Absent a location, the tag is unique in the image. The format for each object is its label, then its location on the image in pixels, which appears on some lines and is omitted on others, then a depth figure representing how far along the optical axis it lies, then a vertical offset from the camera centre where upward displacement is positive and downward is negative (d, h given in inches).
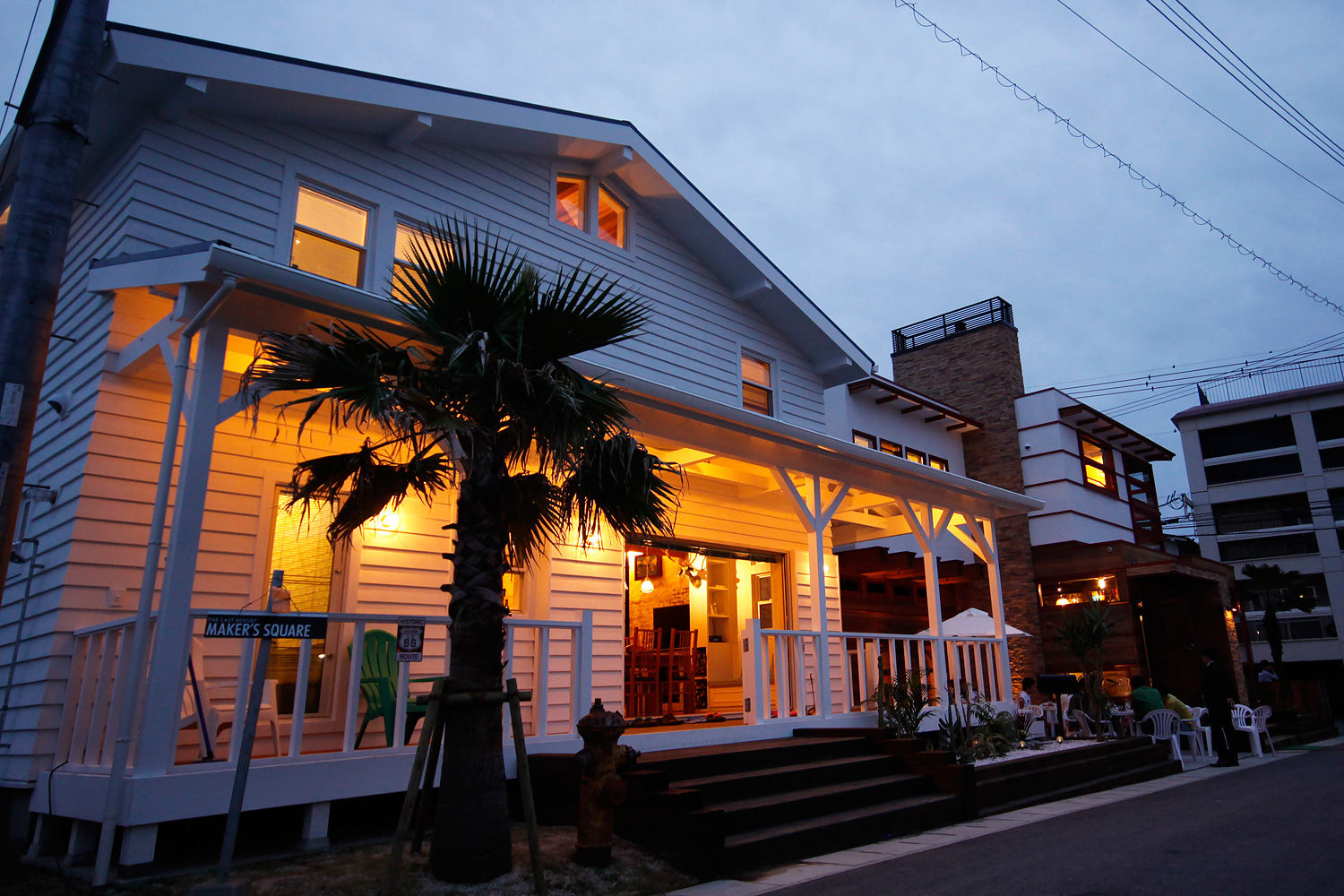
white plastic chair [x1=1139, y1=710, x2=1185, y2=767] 484.7 -24.3
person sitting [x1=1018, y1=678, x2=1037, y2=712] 504.7 -11.5
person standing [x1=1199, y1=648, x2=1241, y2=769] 472.5 -10.8
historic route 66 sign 216.5 +10.6
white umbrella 546.9 +34.2
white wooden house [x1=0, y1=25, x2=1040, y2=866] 228.7 +90.2
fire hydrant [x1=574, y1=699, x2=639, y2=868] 217.3 -24.7
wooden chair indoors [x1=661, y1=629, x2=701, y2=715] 430.3 +3.4
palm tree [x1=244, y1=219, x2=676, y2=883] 200.5 +60.5
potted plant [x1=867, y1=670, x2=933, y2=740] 349.7 -9.0
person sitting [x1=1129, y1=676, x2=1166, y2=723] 494.6 -10.5
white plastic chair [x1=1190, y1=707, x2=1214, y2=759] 519.2 -27.1
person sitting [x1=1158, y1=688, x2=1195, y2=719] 508.4 -13.8
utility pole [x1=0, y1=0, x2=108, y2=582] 171.5 +90.3
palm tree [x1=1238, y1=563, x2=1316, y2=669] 807.3 +89.1
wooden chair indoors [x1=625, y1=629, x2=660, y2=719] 411.8 +3.8
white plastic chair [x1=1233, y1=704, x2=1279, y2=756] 545.0 -24.9
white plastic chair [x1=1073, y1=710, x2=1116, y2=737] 468.0 -22.1
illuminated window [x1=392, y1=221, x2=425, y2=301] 369.7 +175.5
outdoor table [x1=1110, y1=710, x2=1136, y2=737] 487.1 -19.9
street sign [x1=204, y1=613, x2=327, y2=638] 182.5 +12.0
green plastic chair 291.7 +2.4
